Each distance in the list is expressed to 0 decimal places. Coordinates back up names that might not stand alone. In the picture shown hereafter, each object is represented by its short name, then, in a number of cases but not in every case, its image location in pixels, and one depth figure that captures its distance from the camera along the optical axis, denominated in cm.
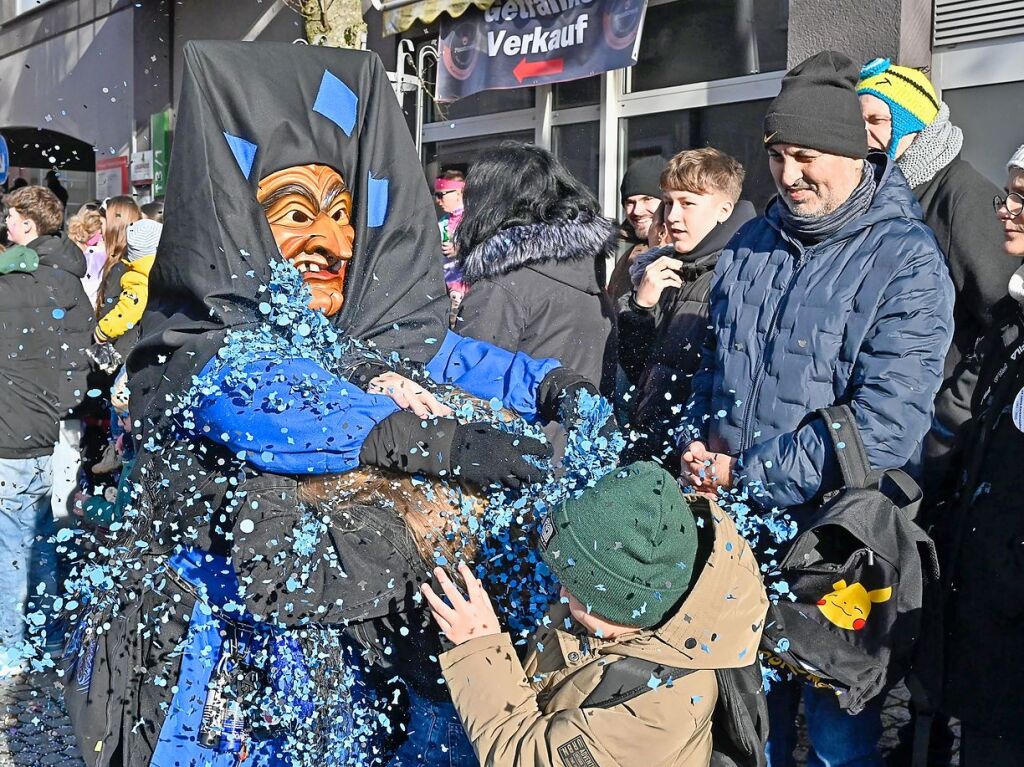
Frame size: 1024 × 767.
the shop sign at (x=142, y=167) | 1266
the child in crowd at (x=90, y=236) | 870
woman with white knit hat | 260
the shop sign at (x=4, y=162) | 790
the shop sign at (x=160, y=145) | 1227
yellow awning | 877
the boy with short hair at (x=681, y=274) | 352
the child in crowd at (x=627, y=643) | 184
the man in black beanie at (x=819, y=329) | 258
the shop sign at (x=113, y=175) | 1342
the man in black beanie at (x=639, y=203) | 461
